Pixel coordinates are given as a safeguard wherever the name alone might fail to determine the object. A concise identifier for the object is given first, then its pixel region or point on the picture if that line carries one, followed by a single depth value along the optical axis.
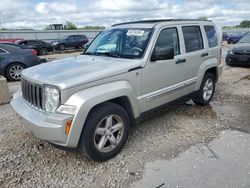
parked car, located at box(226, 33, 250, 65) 7.74
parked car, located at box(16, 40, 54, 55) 16.64
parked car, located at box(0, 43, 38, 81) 6.75
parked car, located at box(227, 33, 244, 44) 23.59
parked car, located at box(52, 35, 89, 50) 19.77
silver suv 2.21
